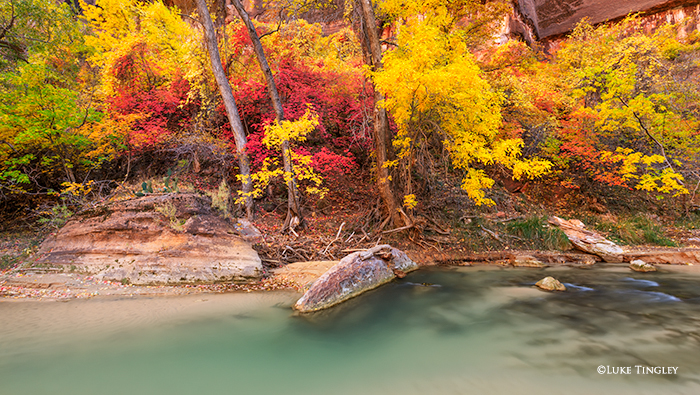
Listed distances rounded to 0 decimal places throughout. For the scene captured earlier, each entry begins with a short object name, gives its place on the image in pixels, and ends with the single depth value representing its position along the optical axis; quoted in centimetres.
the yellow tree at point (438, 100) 655
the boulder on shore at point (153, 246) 614
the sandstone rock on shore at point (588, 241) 900
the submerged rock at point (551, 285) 642
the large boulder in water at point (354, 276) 549
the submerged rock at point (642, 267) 790
